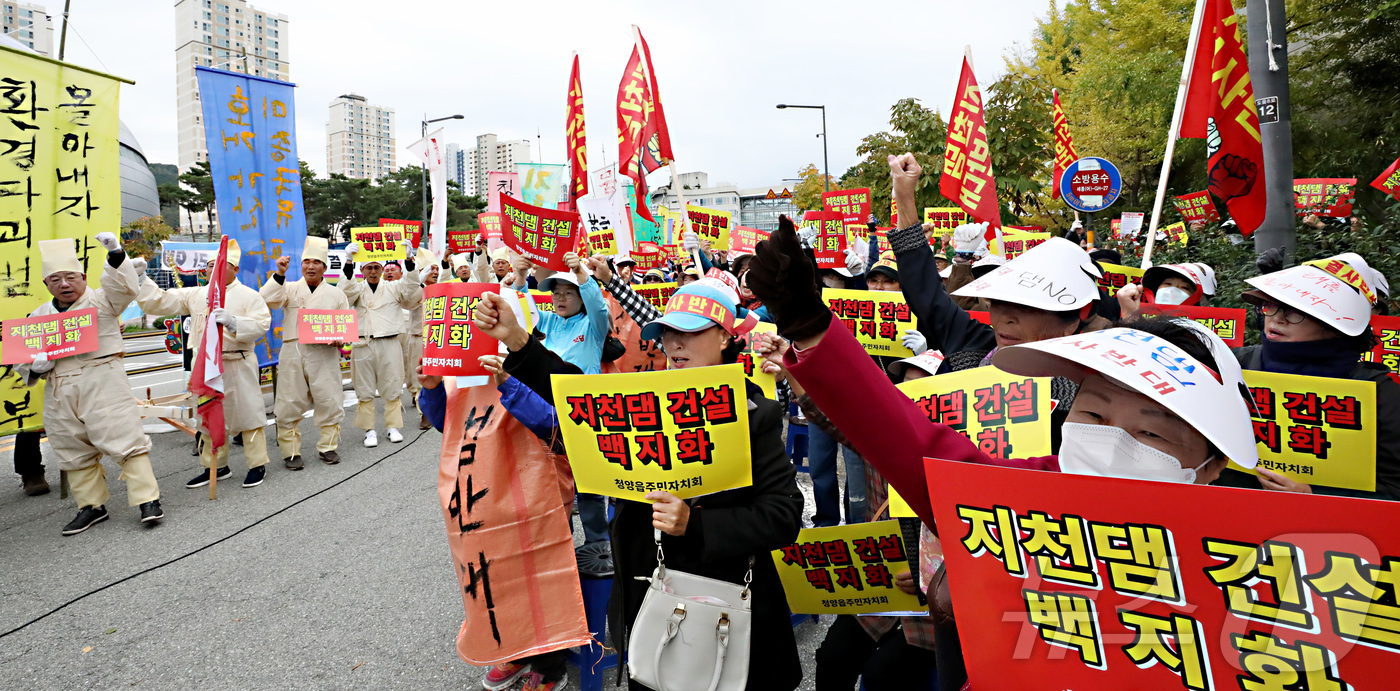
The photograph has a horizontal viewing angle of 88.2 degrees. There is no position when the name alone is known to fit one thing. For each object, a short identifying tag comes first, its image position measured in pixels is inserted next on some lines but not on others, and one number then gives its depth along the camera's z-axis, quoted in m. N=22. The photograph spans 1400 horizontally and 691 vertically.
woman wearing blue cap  2.17
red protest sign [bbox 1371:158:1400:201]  7.11
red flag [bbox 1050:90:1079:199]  12.52
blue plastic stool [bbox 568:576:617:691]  3.19
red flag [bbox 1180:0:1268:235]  4.75
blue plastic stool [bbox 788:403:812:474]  6.05
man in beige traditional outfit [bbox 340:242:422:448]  8.48
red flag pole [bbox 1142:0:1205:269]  4.42
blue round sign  9.20
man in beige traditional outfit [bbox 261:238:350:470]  7.49
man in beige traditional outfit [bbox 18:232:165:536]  5.54
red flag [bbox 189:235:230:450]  6.04
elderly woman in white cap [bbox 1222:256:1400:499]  2.57
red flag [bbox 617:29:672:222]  7.38
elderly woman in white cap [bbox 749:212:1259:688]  1.13
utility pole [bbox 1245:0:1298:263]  5.53
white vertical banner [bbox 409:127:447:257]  6.04
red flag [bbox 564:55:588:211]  8.23
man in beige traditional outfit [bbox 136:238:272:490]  6.69
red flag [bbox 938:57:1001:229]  5.27
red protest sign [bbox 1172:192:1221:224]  11.45
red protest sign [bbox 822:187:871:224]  9.57
